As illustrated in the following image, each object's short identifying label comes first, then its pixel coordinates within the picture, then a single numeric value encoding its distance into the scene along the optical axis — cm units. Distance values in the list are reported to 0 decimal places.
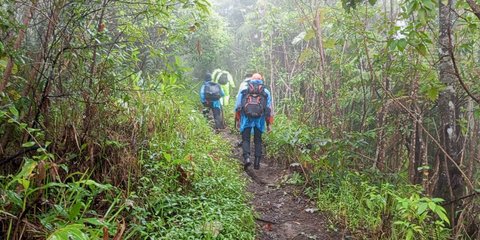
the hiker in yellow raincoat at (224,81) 1156
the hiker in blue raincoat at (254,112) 700
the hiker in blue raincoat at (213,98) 991
